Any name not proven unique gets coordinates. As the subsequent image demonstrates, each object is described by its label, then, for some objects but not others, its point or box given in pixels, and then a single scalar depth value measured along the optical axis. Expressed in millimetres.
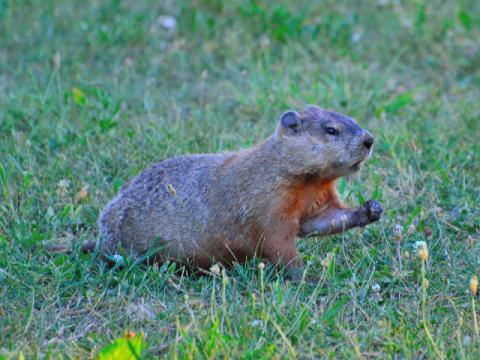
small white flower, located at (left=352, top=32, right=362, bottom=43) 16078
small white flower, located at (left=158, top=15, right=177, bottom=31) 16562
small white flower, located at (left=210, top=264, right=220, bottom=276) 8375
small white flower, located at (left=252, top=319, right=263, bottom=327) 7684
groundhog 9109
